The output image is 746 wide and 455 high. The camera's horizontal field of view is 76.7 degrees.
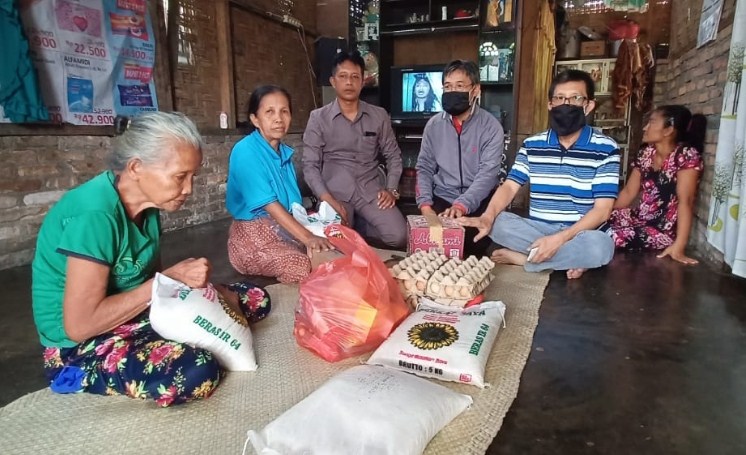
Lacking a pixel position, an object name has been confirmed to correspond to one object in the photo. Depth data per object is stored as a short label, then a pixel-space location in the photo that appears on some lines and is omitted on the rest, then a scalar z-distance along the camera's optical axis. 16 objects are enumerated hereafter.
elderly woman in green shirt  1.26
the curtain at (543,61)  5.25
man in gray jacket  2.89
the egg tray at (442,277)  1.93
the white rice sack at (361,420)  1.07
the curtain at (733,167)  2.50
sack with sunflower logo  1.47
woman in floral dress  2.99
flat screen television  5.64
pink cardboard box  2.38
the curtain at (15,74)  2.77
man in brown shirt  3.35
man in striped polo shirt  2.53
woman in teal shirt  2.53
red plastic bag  1.61
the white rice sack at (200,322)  1.37
